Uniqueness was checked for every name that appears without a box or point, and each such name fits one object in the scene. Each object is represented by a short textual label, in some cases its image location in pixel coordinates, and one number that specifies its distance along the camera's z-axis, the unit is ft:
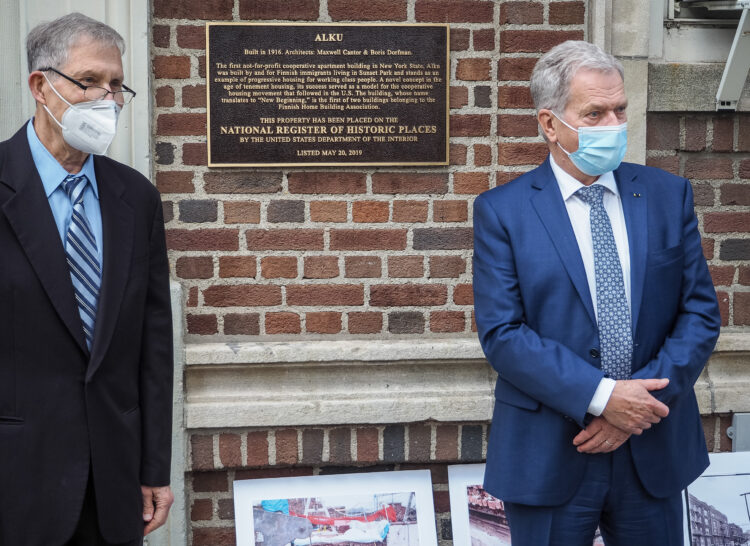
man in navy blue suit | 7.25
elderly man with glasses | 6.36
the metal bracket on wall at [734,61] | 10.41
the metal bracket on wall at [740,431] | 10.98
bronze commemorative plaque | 10.40
